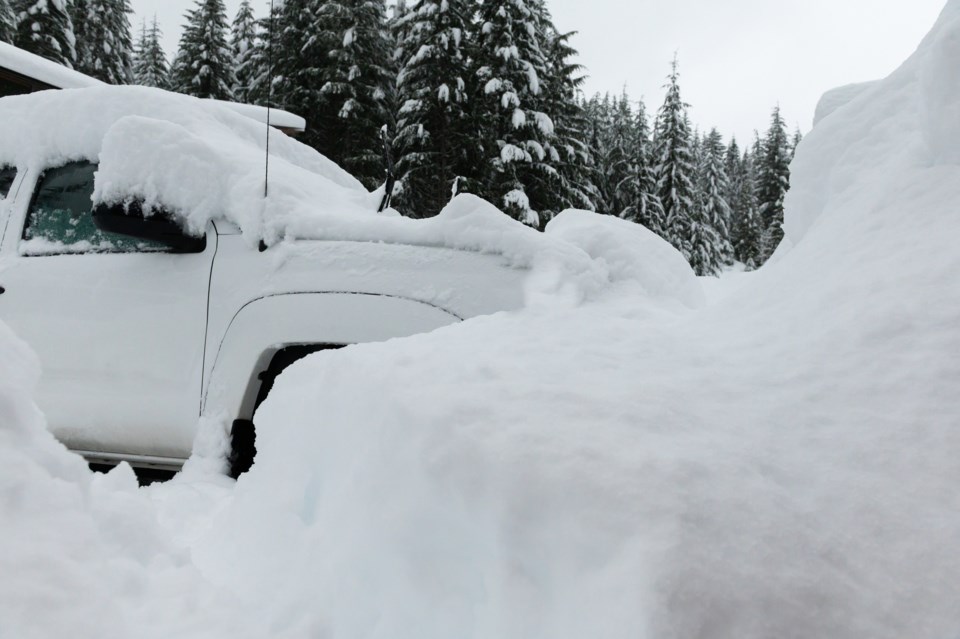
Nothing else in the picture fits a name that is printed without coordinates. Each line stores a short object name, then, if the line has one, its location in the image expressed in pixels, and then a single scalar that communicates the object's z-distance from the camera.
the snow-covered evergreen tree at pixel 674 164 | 29.53
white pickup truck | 2.58
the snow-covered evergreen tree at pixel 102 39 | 29.61
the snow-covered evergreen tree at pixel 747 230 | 45.23
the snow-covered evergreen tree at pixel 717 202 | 40.06
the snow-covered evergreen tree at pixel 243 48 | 28.19
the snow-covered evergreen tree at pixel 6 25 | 24.70
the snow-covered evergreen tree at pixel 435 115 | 17.56
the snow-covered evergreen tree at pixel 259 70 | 22.16
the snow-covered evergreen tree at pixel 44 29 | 23.88
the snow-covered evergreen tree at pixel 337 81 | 21.36
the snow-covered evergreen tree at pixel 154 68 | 34.16
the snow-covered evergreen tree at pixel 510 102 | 16.94
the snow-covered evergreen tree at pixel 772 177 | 40.78
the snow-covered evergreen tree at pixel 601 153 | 25.25
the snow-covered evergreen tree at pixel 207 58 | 27.09
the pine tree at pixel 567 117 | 20.30
